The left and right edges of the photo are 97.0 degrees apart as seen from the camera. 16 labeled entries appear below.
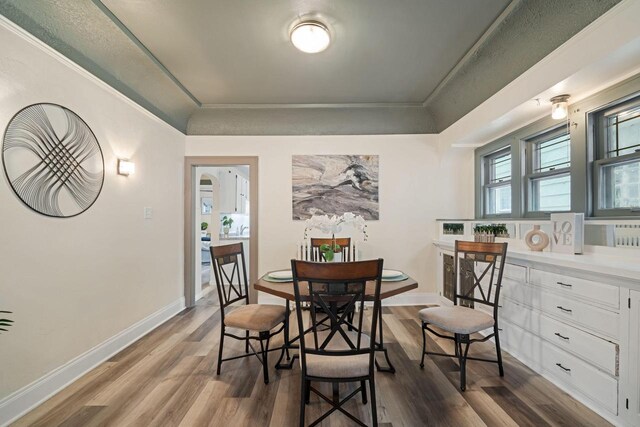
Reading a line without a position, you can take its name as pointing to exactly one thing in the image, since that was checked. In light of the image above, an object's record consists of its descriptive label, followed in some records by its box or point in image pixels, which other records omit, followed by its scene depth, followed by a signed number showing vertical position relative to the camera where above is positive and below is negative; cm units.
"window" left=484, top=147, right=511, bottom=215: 353 +44
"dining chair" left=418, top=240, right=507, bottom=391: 207 -78
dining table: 195 -53
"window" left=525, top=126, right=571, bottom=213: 269 +46
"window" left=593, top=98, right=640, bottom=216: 211 +43
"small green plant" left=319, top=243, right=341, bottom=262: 231 -29
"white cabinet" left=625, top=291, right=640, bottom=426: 157 -82
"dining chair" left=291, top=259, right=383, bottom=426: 153 -56
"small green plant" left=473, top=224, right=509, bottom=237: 304 -15
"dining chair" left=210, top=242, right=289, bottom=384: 217 -80
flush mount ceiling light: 225 +146
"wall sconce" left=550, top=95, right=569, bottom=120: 235 +93
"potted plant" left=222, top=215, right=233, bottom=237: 656 -17
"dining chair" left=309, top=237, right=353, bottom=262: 309 -30
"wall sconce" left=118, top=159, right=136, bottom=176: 269 +47
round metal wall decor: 178 +39
